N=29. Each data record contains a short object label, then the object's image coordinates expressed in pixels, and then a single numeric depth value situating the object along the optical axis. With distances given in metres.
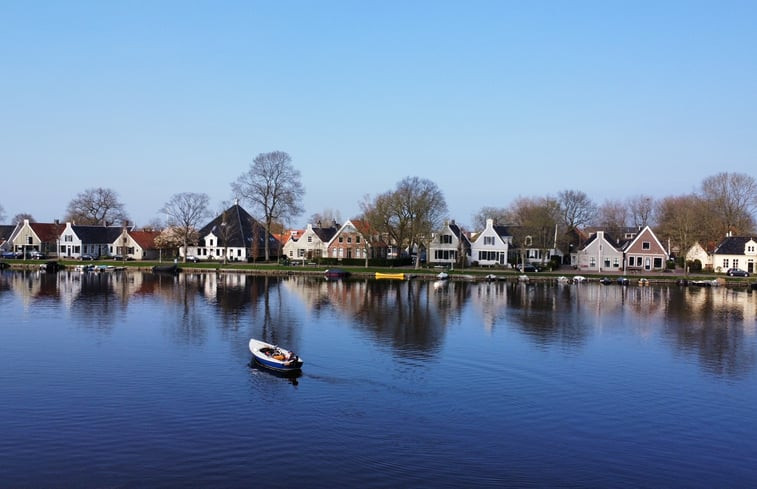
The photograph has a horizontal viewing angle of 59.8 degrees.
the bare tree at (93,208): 111.62
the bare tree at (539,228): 82.44
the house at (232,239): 90.25
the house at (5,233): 108.94
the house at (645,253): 82.75
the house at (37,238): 103.44
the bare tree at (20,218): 132.12
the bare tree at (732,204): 91.75
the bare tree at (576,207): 95.50
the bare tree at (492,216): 108.50
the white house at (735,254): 79.56
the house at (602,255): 84.50
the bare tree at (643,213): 111.25
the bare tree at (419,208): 79.19
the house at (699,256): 84.81
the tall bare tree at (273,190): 83.44
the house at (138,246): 97.00
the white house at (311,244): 92.56
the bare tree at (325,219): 132.27
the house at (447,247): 86.50
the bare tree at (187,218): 89.06
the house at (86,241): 99.25
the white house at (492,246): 86.25
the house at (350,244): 88.44
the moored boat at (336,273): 73.88
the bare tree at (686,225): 85.38
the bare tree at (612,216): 111.81
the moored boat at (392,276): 74.31
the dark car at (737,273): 76.69
